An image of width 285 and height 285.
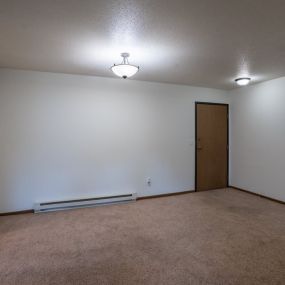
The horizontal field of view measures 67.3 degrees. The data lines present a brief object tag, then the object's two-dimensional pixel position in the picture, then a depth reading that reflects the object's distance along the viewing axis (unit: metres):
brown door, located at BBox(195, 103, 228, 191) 4.89
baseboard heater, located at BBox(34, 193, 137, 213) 3.62
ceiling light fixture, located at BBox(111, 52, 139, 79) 2.76
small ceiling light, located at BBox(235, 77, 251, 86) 4.00
